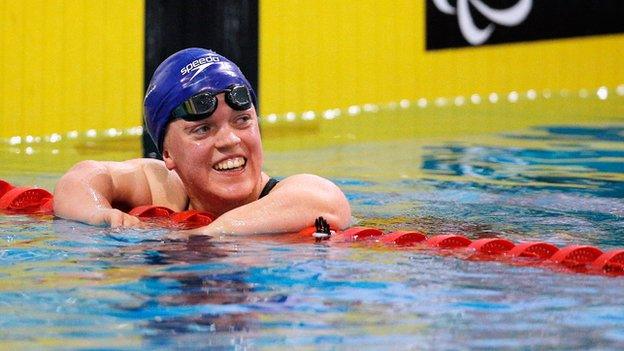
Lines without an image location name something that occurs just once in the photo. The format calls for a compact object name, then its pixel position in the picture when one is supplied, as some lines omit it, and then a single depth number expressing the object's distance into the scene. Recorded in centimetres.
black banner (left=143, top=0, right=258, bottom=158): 1759
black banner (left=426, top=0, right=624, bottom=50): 2203
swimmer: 985
